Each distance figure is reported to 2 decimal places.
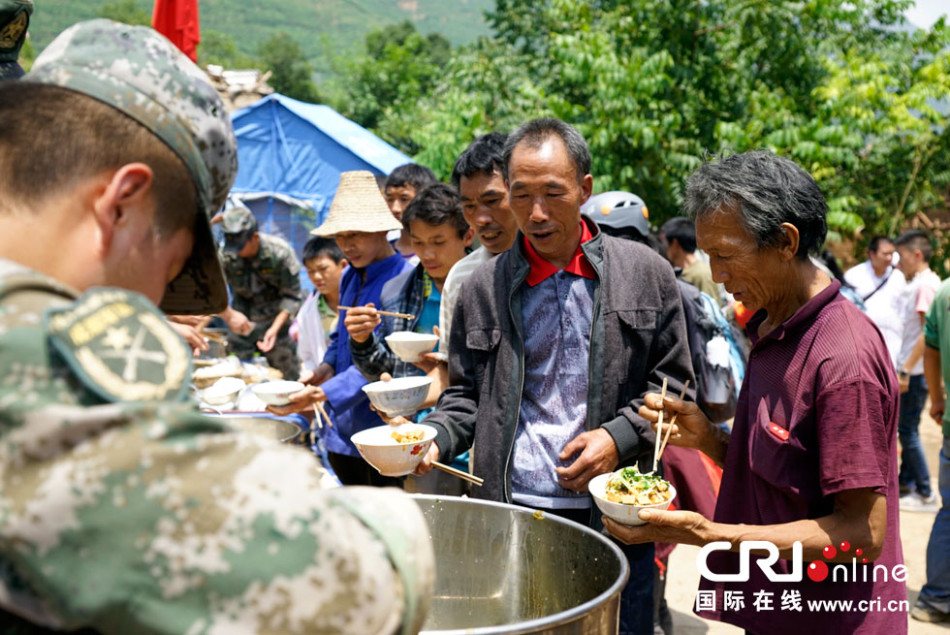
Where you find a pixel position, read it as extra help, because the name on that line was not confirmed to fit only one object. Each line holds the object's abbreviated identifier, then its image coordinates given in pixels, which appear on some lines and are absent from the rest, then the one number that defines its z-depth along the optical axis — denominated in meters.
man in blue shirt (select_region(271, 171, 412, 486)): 3.56
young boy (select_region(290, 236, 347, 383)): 4.90
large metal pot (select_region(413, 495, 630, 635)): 1.76
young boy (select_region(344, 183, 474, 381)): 3.36
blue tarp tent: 11.88
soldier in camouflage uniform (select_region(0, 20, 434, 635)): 0.66
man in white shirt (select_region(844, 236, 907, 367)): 6.68
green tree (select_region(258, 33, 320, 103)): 44.62
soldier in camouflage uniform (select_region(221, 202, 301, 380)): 6.34
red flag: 5.34
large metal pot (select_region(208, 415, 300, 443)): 3.80
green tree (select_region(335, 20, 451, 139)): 27.45
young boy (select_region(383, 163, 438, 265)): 4.91
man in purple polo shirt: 1.76
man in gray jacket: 2.33
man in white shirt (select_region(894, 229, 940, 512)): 5.88
